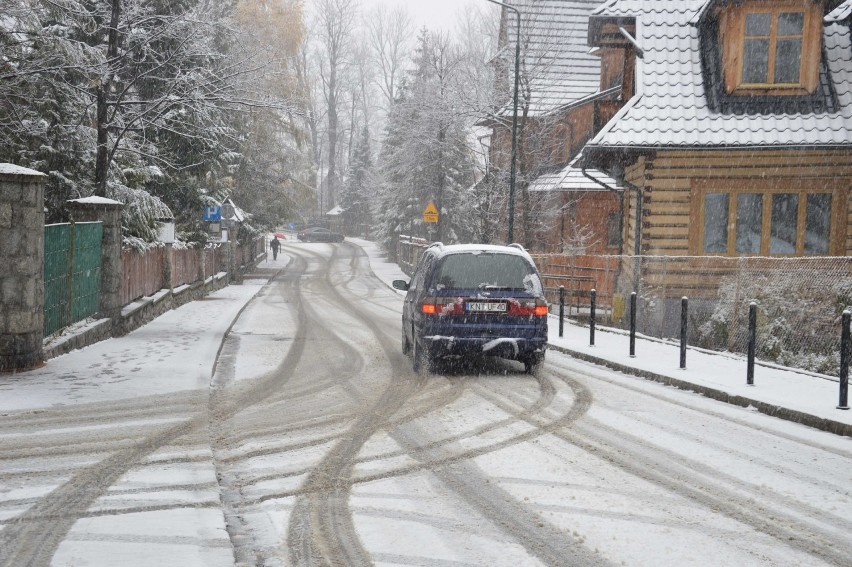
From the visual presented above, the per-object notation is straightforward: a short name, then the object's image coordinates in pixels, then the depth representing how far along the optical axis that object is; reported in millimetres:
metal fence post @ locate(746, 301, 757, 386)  10961
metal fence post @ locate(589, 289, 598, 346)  15754
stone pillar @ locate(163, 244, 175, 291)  23016
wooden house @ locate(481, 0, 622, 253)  32375
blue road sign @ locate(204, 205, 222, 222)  28742
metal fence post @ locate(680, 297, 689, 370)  12484
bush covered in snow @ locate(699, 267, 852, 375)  14523
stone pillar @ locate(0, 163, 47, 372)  10508
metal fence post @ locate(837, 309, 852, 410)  9062
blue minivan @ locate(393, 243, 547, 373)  11578
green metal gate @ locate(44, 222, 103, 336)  12500
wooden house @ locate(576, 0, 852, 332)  19953
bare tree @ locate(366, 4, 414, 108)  89462
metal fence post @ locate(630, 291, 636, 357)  14000
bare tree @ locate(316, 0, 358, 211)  83625
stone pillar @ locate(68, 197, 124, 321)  15133
